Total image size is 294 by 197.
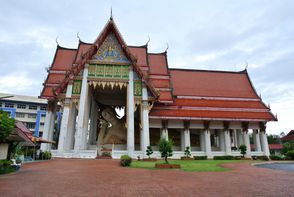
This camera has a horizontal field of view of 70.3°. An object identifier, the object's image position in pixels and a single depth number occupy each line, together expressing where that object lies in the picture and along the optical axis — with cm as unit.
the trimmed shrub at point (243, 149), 2053
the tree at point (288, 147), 2992
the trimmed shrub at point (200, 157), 2000
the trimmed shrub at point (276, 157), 2055
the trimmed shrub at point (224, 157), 2052
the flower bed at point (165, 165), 1126
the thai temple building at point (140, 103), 1936
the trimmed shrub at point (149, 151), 1681
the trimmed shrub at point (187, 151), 1990
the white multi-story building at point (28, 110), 4644
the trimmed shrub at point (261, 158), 2023
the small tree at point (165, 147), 1254
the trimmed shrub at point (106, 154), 1880
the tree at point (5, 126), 850
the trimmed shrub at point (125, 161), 1203
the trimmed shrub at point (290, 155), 2006
